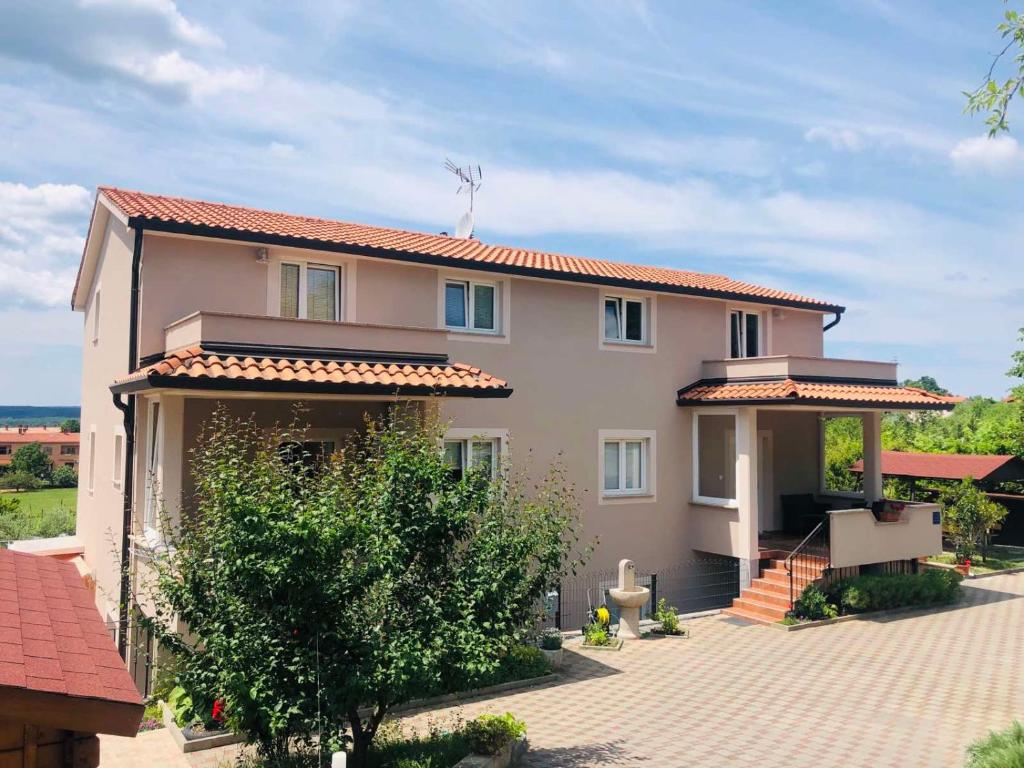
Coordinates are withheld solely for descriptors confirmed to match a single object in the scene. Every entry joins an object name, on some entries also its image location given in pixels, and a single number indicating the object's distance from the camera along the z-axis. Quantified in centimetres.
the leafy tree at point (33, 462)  9500
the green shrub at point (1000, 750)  769
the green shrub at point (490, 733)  893
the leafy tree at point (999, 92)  728
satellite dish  2092
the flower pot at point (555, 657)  1364
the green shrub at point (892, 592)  1708
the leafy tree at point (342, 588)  736
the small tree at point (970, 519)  2273
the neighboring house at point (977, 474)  2566
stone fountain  1547
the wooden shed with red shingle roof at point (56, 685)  351
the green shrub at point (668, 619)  1583
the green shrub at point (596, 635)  1505
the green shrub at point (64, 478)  9881
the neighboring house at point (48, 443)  10988
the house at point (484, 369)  1295
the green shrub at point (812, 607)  1669
